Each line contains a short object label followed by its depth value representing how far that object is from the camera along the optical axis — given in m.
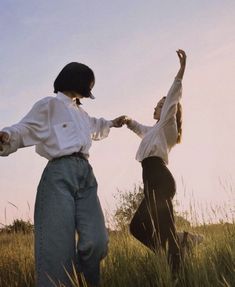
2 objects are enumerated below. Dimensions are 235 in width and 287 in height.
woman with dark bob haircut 3.01
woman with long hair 3.98
